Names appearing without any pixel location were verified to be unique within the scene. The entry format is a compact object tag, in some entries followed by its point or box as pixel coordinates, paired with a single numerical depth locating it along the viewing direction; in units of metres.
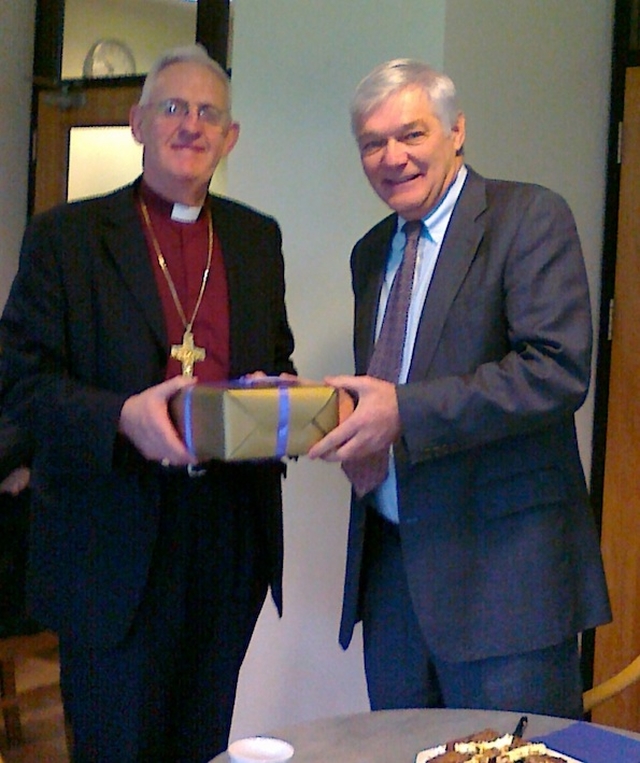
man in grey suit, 1.32
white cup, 0.91
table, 1.02
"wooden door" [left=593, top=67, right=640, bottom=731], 2.47
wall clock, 3.73
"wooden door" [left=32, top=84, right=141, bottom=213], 3.81
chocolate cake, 0.94
